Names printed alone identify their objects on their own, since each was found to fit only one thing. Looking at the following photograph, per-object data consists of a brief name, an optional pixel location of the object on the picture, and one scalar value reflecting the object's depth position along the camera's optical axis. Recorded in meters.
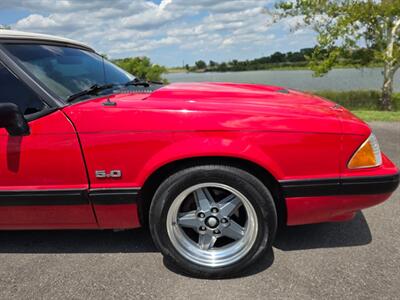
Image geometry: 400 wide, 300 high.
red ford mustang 2.32
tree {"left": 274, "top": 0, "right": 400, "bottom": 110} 13.58
